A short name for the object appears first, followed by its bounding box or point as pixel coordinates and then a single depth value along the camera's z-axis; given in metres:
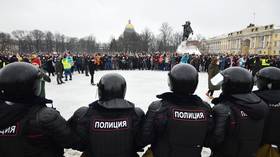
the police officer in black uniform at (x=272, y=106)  3.07
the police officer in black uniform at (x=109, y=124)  2.38
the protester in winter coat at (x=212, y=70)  9.99
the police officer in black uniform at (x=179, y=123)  2.49
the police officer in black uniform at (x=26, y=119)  2.13
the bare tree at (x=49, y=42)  87.36
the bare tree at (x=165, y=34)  64.47
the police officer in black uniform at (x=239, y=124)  2.65
